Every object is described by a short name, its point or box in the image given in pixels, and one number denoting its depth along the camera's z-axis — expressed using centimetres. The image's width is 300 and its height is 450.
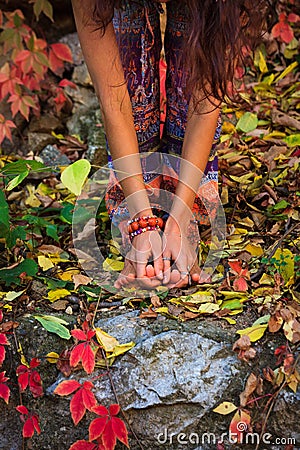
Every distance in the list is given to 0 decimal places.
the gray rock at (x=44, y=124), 254
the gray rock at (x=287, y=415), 169
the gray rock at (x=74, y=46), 263
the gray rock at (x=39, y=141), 251
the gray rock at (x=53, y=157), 243
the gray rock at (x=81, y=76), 260
